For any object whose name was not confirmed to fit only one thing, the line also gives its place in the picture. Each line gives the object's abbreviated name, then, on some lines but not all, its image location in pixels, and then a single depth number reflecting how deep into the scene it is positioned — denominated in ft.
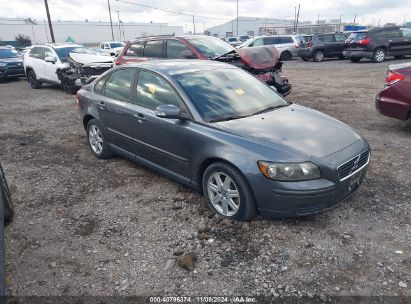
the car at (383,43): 57.36
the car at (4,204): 8.45
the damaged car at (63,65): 35.73
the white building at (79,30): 230.48
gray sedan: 10.53
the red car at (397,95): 18.86
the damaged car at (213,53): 26.22
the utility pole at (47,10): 92.21
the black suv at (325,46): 68.85
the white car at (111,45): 101.35
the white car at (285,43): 75.38
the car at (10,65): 50.62
